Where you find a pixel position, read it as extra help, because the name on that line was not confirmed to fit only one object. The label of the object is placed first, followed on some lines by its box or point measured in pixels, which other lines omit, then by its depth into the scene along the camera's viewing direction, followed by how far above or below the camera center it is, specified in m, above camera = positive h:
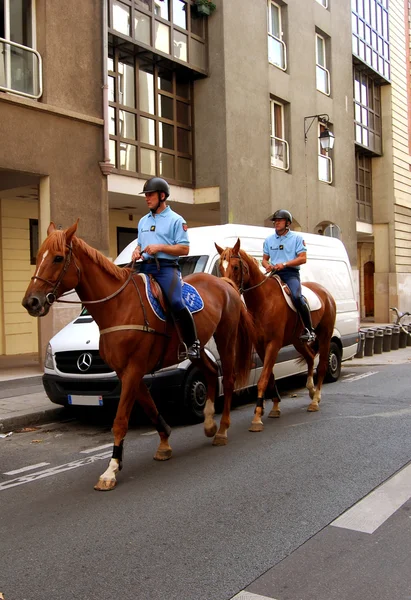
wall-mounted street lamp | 18.92 +5.60
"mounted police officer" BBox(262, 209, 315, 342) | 8.18 +0.56
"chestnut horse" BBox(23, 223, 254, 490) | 5.09 -0.13
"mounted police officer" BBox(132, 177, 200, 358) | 5.77 +0.47
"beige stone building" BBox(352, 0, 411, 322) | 26.80 +6.40
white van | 7.38 -0.83
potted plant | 16.47 +7.90
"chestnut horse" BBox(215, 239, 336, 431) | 7.34 -0.22
